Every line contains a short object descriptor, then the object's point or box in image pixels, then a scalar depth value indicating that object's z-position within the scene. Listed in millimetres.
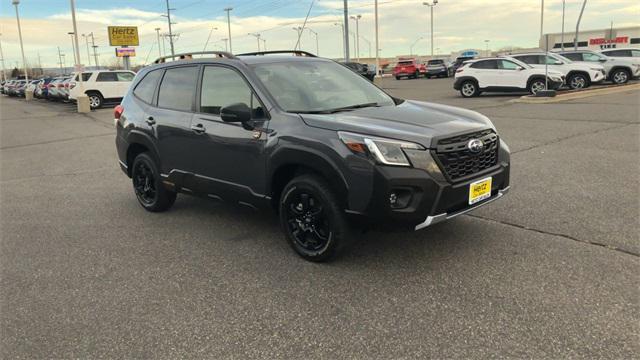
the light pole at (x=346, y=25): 34000
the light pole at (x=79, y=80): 24250
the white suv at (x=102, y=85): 25562
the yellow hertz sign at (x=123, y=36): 51125
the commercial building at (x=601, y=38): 76000
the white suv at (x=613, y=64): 23125
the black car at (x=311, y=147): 3744
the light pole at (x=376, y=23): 34500
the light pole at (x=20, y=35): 43244
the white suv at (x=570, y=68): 20750
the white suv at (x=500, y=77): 20141
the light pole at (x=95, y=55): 109000
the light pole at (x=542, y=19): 58334
